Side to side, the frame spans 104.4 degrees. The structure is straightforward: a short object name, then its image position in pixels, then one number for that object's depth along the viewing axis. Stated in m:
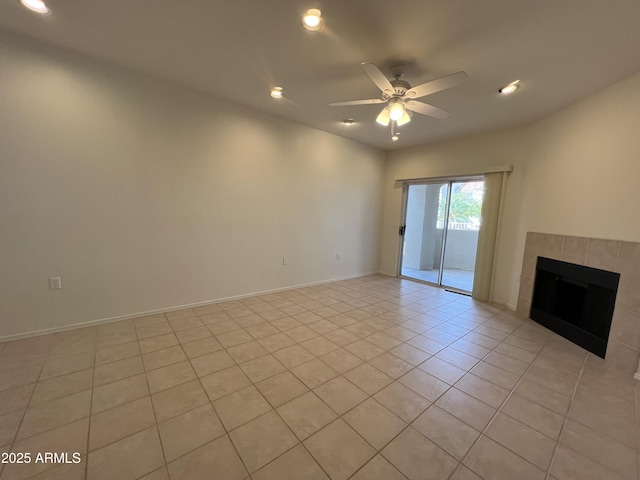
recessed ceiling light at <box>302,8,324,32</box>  1.75
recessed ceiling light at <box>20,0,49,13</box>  1.79
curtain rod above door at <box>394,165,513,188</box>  3.82
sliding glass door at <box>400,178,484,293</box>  4.67
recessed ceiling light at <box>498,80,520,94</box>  2.53
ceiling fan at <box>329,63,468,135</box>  1.92
